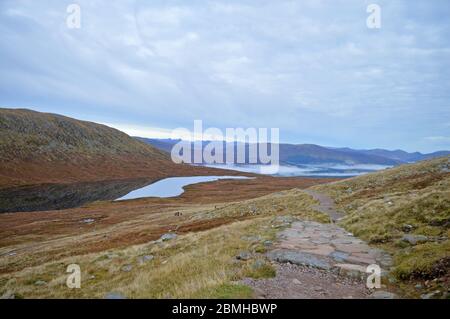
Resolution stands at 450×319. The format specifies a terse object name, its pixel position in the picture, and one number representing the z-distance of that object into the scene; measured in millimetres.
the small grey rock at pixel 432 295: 7542
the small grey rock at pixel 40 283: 15927
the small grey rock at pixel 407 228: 14214
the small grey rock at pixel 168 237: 22981
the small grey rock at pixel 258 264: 10092
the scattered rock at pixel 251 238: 15163
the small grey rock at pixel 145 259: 16450
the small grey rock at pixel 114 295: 9262
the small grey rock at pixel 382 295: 7946
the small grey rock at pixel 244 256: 11998
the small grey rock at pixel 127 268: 15627
